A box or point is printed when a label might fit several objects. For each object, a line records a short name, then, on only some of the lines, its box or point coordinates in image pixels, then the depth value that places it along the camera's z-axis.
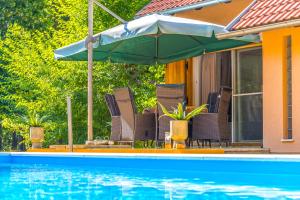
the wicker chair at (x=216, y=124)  11.45
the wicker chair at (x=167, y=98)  11.53
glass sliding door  13.42
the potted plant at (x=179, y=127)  10.98
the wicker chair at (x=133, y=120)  12.05
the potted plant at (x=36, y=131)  14.28
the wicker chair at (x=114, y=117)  12.77
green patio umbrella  11.44
